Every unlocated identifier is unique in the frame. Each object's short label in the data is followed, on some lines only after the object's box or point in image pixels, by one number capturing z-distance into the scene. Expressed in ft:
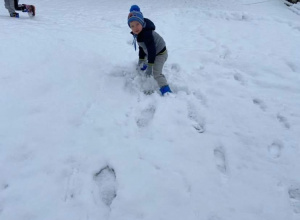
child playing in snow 11.38
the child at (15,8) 21.13
